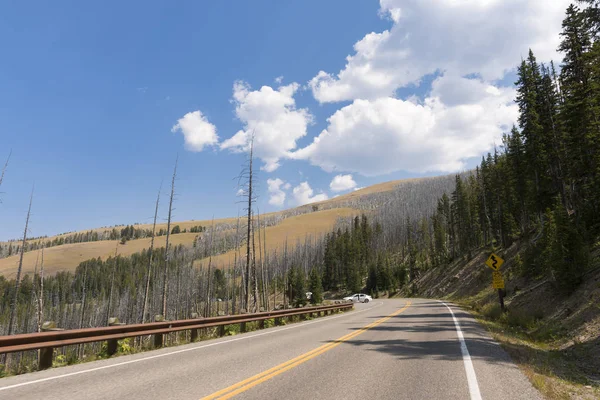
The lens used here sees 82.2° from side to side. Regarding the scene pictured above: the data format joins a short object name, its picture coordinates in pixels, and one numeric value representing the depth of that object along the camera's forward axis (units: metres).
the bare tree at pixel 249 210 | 25.67
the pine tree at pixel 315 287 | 71.69
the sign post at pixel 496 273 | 19.50
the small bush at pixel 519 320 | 15.48
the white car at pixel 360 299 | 52.72
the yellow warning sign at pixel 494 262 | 19.88
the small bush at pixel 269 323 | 17.92
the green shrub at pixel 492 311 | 19.06
